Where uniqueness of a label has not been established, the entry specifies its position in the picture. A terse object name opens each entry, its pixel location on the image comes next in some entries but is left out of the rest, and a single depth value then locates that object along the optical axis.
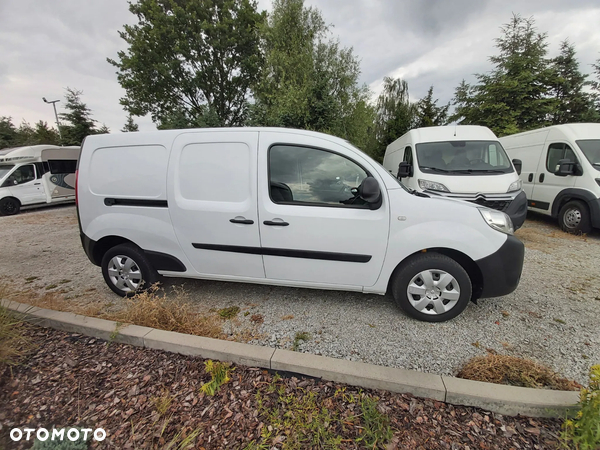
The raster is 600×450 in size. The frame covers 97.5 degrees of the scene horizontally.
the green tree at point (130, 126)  27.09
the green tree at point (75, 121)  20.64
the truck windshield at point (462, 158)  5.28
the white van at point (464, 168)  4.90
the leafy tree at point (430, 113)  18.77
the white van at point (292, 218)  2.47
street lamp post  21.60
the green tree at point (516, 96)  13.66
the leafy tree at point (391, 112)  18.57
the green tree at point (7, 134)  28.93
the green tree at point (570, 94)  15.18
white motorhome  10.34
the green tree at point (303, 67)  14.41
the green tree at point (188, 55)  15.27
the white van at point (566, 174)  5.51
